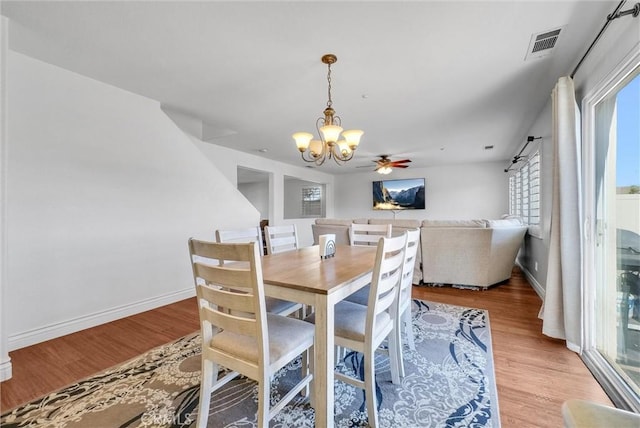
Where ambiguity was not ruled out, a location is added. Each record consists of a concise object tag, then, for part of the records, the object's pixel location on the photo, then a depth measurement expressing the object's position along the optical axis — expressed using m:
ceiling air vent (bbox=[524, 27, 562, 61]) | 1.95
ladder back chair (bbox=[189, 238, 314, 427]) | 1.07
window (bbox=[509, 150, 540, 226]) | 3.74
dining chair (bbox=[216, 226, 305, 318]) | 1.78
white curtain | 2.04
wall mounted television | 7.54
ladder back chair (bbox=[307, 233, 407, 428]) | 1.30
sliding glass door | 1.57
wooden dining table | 1.18
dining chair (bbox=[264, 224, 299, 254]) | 2.34
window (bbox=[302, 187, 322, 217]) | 9.03
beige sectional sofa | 3.50
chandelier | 2.31
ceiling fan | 5.58
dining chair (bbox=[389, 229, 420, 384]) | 1.64
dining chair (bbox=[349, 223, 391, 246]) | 2.69
